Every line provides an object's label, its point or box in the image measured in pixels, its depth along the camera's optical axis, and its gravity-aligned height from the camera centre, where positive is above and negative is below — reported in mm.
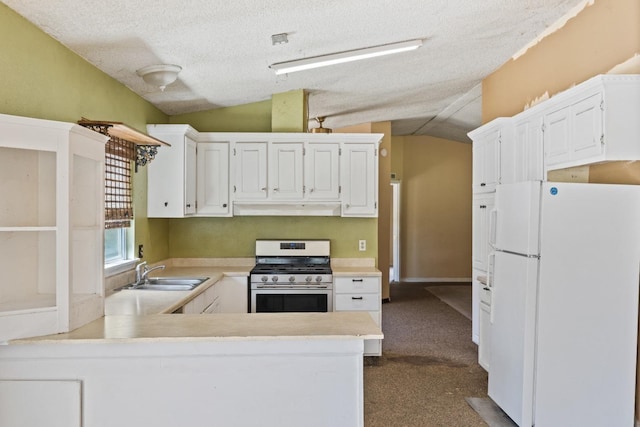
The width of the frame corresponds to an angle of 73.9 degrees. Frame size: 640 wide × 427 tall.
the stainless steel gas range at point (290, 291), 3990 -775
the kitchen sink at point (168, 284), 3268 -622
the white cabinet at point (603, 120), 2410 +542
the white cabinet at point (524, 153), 3199 +465
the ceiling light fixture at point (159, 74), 3010 +965
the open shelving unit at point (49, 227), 1822 -90
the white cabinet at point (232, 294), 3979 -810
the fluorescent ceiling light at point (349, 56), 3256 +1189
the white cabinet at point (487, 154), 3752 +538
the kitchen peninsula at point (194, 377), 1831 -739
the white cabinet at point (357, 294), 4012 -801
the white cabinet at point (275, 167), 4258 +422
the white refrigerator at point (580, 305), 2479 -558
